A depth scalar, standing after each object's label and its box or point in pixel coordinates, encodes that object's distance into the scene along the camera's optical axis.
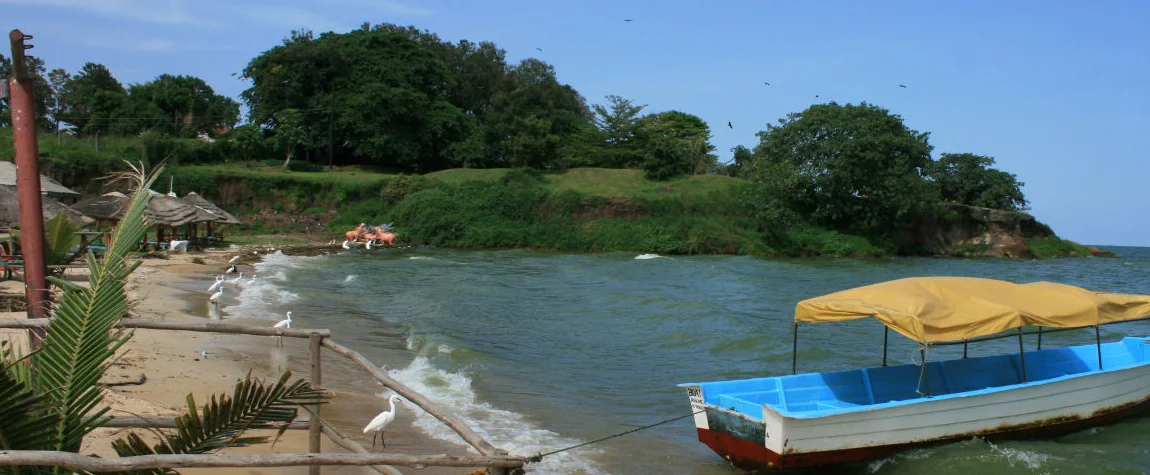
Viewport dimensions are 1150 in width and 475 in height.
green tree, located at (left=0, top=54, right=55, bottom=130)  52.04
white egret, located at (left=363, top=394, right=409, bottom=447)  7.78
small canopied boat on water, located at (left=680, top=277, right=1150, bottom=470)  8.66
